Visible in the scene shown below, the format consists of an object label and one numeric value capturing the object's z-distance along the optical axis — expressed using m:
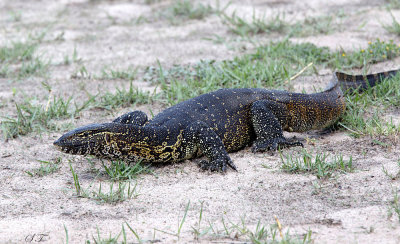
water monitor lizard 11.43
